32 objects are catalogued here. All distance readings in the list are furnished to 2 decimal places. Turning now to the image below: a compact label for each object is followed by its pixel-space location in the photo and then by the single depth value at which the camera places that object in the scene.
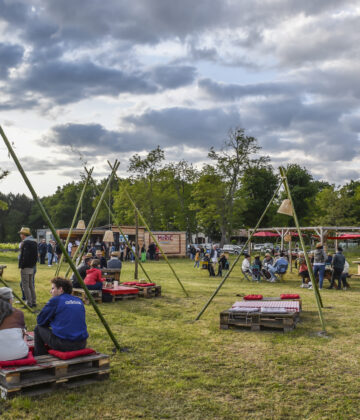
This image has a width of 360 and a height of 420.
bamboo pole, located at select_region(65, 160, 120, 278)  12.74
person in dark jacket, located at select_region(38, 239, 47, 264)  28.32
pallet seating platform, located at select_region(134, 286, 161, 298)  13.85
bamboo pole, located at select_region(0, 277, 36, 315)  10.56
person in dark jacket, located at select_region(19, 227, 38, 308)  11.41
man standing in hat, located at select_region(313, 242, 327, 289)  15.80
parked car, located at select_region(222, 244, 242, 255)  46.69
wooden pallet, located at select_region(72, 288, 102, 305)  12.73
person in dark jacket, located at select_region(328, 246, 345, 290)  16.44
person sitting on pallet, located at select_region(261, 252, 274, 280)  19.89
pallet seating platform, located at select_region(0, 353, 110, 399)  5.17
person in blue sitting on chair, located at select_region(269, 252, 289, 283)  19.84
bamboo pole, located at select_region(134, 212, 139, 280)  19.09
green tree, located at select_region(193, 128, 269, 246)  51.09
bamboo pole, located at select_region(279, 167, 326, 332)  9.22
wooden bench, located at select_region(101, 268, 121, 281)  16.45
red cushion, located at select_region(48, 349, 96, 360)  5.70
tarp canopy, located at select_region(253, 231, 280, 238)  40.03
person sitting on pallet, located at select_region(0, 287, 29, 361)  5.44
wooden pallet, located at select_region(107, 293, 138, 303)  13.08
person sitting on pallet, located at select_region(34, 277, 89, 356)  5.93
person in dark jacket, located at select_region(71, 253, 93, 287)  13.30
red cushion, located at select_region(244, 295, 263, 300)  11.86
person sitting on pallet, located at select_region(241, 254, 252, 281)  20.31
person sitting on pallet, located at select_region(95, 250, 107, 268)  19.50
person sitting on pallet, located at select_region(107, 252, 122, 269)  16.70
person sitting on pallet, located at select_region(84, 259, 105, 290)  12.84
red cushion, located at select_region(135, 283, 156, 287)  14.16
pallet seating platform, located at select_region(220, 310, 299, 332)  9.14
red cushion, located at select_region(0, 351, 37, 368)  5.31
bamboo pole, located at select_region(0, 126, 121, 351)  6.63
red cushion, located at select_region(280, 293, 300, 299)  11.86
